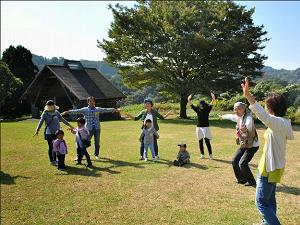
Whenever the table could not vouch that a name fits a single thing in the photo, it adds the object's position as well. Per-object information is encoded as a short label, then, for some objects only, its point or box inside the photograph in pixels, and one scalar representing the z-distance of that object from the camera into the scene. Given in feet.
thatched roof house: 117.91
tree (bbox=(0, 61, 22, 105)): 123.34
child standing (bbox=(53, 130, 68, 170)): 37.04
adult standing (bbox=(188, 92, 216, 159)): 40.32
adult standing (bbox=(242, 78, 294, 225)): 17.15
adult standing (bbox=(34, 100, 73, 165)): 39.27
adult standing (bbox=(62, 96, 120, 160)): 41.70
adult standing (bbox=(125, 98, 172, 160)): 41.04
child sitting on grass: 38.22
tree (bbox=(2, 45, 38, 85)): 152.56
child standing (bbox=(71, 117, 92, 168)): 38.61
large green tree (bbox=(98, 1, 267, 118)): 100.94
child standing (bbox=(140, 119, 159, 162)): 40.88
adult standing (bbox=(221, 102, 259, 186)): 28.78
